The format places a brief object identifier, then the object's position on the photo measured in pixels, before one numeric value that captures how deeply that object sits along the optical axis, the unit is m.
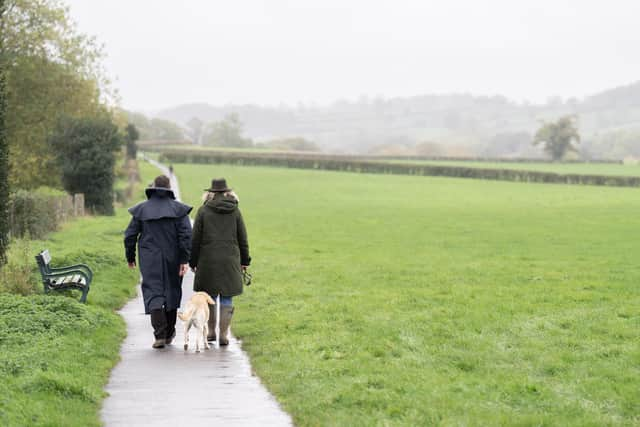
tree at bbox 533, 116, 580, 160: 149.25
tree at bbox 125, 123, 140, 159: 95.01
